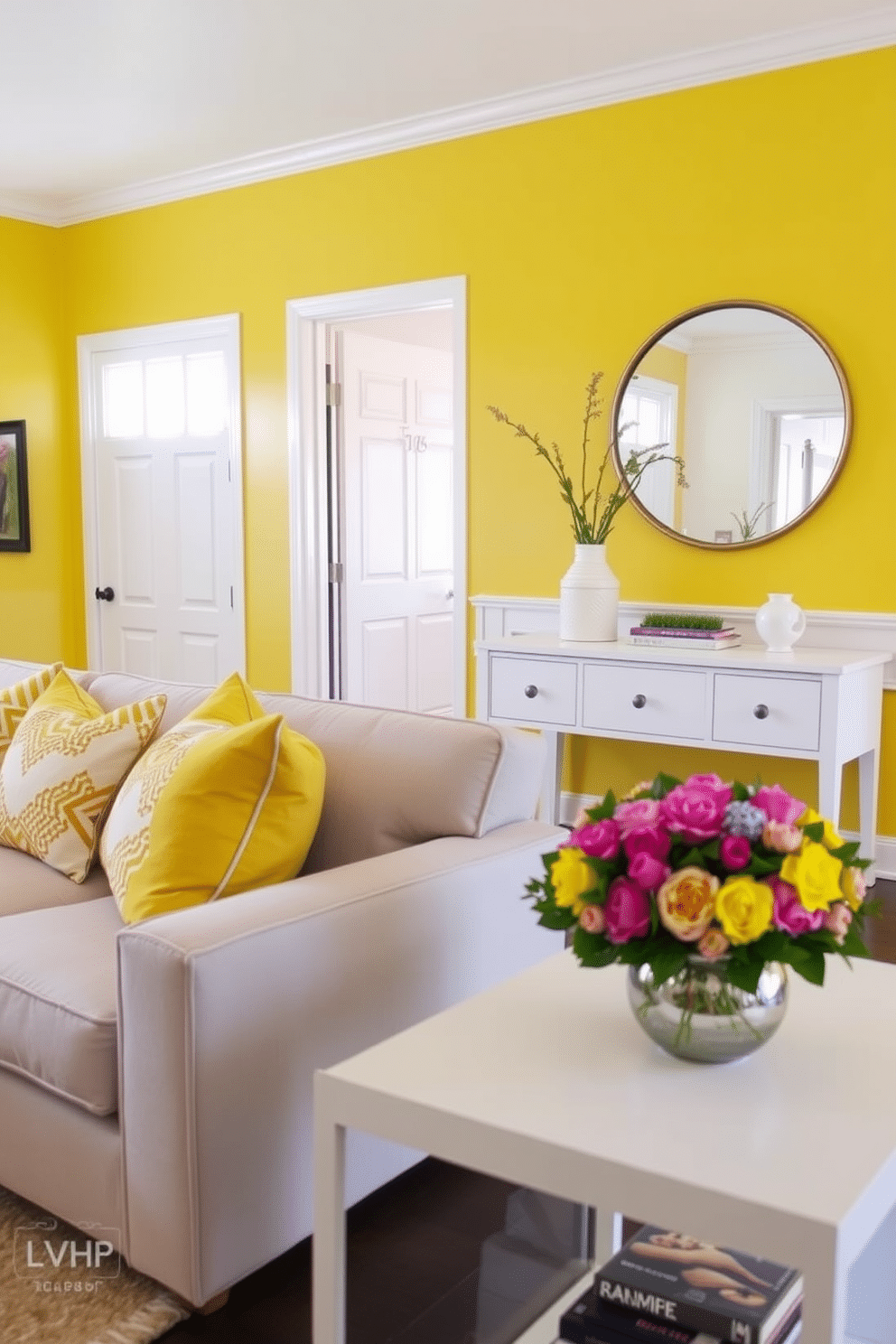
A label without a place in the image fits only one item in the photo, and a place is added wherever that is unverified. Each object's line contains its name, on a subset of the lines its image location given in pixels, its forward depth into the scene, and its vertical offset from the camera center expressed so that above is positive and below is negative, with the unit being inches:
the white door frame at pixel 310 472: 203.5 +7.7
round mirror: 157.5 +12.6
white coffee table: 46.8 -24.0
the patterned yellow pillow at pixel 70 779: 101.1 -20.3
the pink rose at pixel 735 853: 53.7 -13.7
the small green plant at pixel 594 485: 167.9 +4.8
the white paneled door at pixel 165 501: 221.3 +3.4
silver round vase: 55.5 -21.1
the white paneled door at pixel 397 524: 214.8 -0.6
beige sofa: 68.1 -27.6
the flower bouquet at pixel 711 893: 53.2 -15.5
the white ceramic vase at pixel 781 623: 152.9 -12.0
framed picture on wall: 239.3 +5.1
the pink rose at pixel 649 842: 55.0 -13.6
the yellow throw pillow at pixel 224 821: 81.9 -19.3
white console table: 141.9 -20.6
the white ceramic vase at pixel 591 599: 163.6 -9.8
